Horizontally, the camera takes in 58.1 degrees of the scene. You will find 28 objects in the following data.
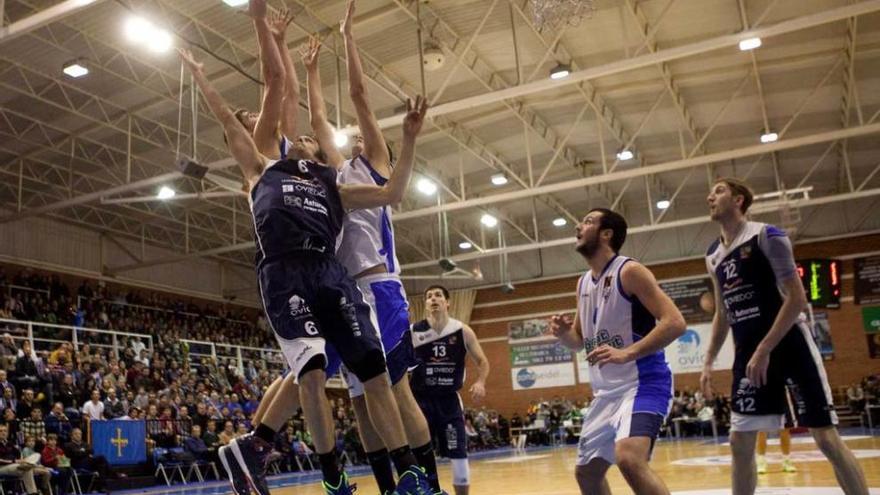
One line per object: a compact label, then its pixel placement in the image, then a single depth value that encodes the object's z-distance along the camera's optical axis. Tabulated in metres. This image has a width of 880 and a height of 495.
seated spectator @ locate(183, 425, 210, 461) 15.02
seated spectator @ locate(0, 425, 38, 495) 10.20
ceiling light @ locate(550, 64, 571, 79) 13.73
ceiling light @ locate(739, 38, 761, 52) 12.96
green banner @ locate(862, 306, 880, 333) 26.55
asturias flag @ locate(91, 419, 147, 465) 13.30
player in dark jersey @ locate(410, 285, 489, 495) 6.11
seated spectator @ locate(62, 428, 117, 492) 12.35
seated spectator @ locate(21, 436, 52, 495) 10.57
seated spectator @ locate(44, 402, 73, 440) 12.65
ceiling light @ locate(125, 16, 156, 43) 11.45
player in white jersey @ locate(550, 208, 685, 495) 3.44
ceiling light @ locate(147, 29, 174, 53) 11.52
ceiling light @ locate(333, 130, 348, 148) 13.44
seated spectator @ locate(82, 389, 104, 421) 13.76
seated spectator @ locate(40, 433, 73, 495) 11.73
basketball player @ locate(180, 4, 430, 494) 3.49
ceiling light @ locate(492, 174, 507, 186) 22.59
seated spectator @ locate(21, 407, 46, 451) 12.06
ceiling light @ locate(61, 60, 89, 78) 14.91
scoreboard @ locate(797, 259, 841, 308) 14.60
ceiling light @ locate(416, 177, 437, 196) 19.61
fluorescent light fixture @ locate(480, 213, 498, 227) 24.71
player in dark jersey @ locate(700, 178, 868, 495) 4.02
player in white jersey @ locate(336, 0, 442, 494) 4.06
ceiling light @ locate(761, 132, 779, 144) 19.45
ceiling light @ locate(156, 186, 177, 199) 17.19
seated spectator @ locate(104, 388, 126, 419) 14.41
